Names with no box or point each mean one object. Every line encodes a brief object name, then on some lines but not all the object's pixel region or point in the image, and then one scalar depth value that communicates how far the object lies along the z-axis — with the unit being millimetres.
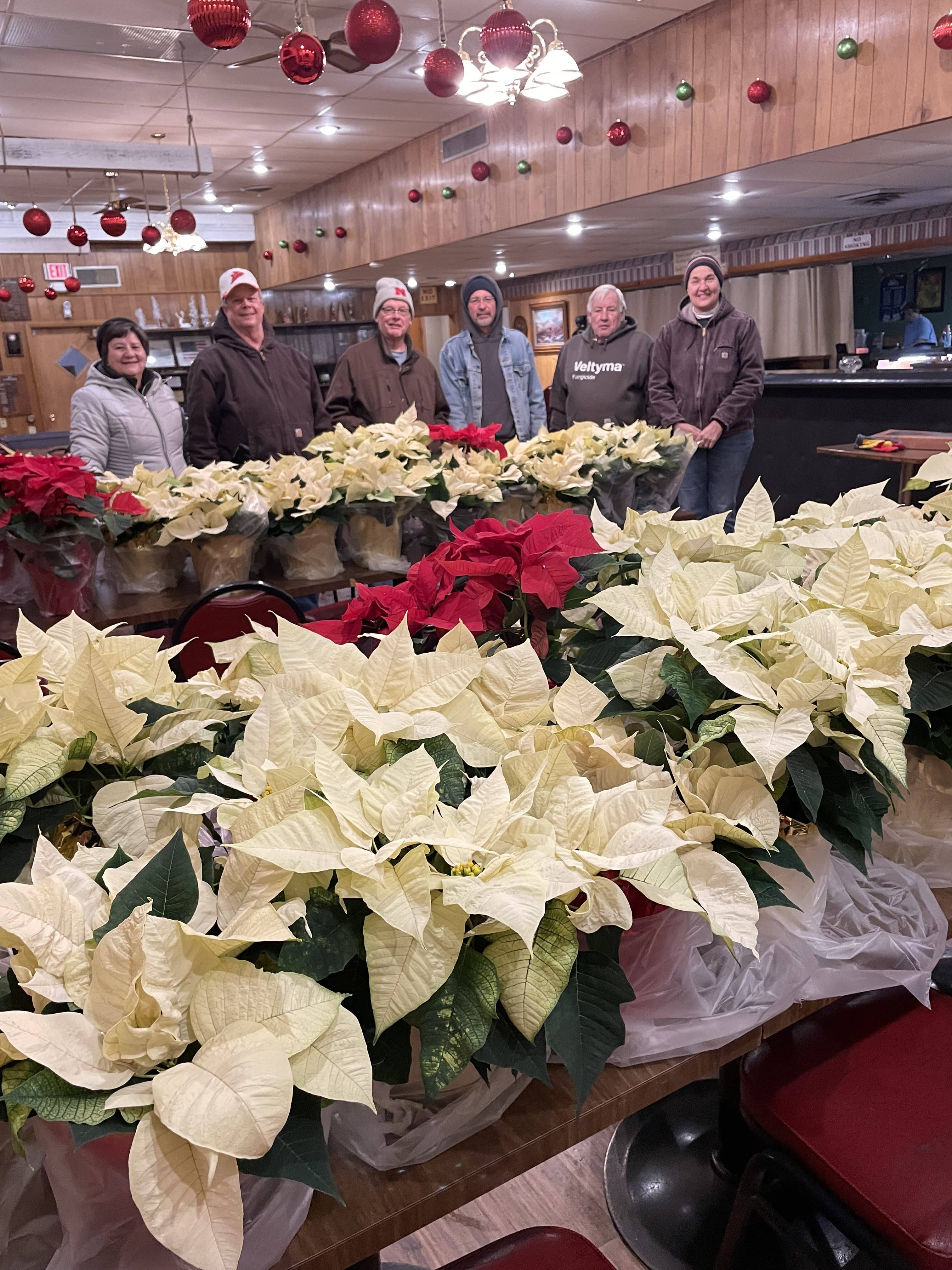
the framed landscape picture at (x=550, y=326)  10898
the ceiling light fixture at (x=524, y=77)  3486
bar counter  5359
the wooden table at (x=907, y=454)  4254
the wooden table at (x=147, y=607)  2434
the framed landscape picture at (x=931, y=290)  8477
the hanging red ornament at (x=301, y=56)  2963
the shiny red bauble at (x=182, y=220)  6012
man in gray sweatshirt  4508
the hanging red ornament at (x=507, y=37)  3039
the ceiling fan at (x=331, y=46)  3279
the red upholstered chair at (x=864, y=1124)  995
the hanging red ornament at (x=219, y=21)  2707
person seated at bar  8453
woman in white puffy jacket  3621
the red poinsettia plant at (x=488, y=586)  1195
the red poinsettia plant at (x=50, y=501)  2213
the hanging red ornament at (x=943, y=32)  3508
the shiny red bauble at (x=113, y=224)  6488
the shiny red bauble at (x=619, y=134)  5285
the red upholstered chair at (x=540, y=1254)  941
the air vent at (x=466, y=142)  6578
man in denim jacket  4688
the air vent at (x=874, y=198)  6227
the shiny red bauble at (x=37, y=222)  6434
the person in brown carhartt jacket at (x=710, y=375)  4465
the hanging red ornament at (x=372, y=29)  2883
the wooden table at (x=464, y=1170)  694
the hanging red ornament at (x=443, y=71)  3277
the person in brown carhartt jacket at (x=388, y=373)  4355
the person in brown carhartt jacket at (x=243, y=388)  3809
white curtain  8398
